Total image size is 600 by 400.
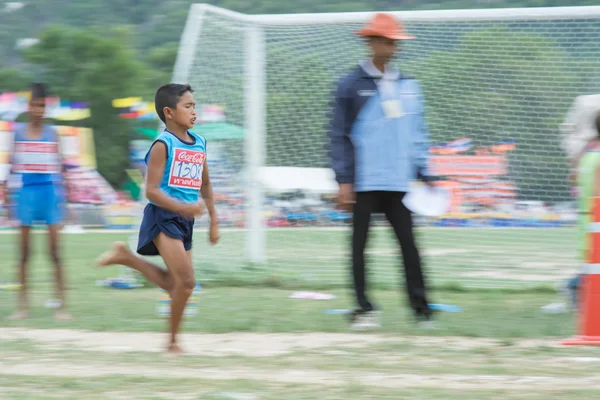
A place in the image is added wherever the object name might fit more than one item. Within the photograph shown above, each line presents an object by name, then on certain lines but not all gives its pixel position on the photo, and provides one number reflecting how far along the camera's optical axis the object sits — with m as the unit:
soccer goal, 19.89
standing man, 12.67
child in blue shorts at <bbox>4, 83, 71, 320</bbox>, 14.53
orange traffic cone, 11.25
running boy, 10.96
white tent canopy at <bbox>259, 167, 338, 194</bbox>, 22.12
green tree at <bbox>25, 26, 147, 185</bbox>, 112.87
